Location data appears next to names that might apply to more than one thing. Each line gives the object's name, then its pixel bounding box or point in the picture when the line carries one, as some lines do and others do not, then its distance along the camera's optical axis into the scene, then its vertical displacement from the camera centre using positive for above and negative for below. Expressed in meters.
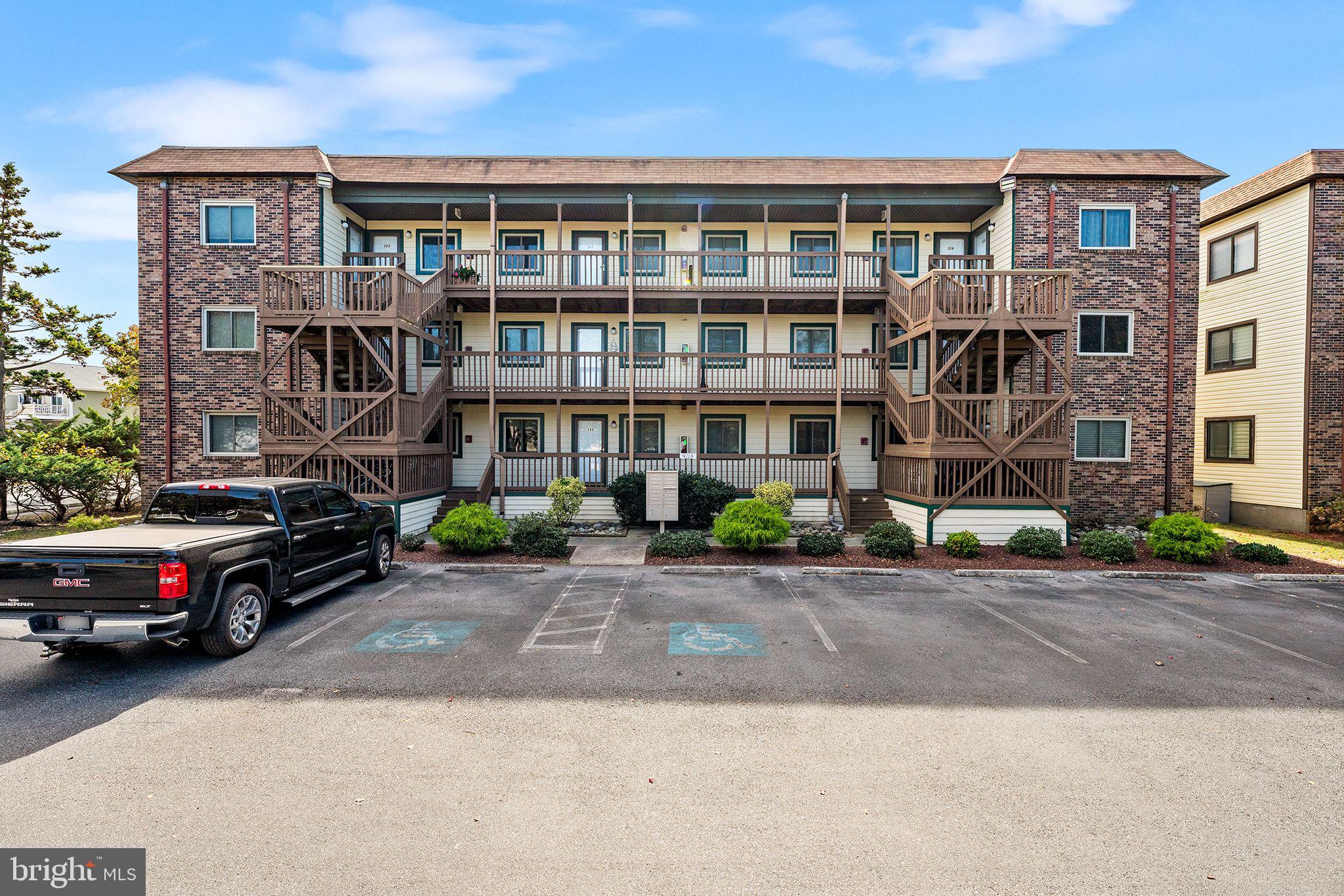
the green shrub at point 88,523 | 13.65 -2.17
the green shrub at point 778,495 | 14.49 -1.43
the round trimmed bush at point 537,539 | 12.00 -2.13
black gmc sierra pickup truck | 5.50 -1.41
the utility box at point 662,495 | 14.05 -1.39
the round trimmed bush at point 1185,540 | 11.59 -2.01
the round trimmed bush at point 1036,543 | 12.15 -2.17
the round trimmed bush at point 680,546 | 11.91 -2.23
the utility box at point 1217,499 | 17.55 -1.76
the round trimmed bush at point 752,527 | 11.77 -1.82
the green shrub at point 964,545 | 12.27 -2.23
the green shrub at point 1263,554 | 11.46 -2.24
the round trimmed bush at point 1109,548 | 11.77 -2.19
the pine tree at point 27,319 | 16.38 +3.30
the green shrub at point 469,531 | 11.74 -1.92
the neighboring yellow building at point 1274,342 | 15.83 +2.91
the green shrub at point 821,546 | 12.13 -2.23
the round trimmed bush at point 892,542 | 12.05 -2.14
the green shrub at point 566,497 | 14.49 -1.51
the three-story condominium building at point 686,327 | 13.86 +3.02
